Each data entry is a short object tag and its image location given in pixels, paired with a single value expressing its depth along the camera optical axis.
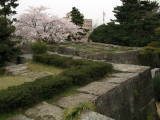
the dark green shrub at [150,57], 8.85
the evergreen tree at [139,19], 13.52
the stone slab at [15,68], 4.53
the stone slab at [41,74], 3.79
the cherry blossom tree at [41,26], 10.82
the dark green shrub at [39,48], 6.23
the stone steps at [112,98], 1.84
